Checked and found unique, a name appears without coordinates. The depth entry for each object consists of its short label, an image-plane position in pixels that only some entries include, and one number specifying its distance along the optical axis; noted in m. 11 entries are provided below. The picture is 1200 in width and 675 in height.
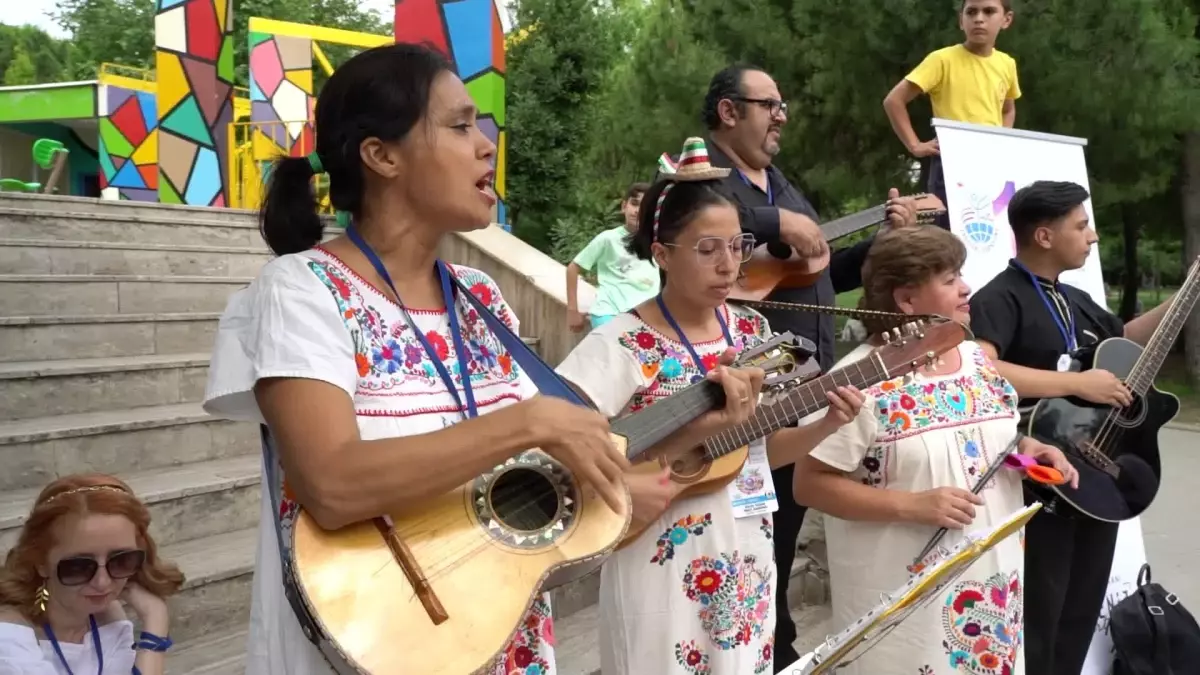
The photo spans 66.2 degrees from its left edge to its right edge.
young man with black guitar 2.84
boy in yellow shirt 4.34
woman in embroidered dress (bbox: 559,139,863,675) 2.16
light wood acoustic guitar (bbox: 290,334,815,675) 1.24
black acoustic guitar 2.88
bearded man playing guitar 2.88
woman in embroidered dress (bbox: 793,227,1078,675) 2.36
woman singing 1.25
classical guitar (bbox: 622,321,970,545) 2.18
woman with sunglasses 1.99
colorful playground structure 7.84
